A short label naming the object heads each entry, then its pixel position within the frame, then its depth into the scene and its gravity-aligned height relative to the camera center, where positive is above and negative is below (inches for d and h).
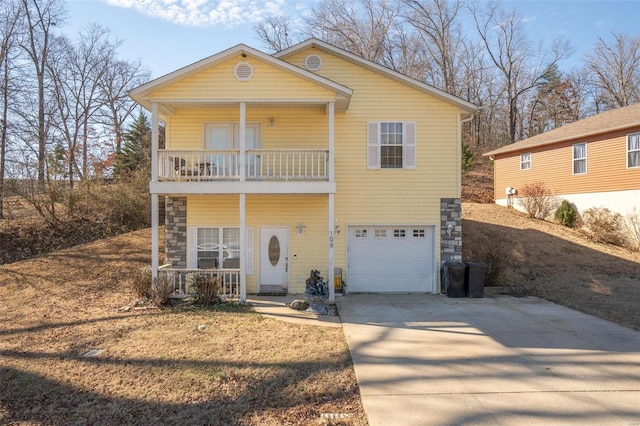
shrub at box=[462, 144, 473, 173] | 954.1 +140.7
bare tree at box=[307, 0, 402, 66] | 1061.1 +507.7
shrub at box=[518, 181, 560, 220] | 717.3 +23.7
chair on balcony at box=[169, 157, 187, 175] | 394.0 +54.2
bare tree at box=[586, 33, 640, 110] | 1216.2 +449.4
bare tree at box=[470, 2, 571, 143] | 1280.8 +466.8
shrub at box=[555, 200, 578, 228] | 676.7 +1.2
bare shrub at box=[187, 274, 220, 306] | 361.7 -70.9
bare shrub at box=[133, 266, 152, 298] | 378.9 -69.3
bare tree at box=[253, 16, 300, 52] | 1121.4 +510.0
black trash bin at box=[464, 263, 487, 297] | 416.5 -71.0
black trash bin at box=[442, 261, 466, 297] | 420.8 -71.4
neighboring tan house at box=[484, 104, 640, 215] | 597.3 +95.1
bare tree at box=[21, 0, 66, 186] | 771.4 +359.0
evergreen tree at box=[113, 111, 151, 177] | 811.0 +160.9
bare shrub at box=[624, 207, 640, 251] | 577.9 -21.6
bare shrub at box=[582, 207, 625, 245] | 601.3 -19.2
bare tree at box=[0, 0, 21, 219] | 619.5 +235.0
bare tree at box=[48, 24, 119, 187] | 913.5 +308.8
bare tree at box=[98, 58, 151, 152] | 1027.9 +320.3
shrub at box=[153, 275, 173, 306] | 355.6 -71.7
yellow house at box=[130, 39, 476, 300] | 430.3 +32.9
